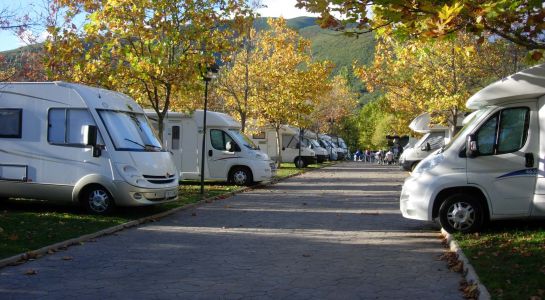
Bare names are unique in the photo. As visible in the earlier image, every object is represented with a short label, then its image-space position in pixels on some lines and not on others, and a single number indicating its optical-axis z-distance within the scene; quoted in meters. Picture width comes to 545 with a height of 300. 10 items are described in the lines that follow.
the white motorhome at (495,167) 9.45
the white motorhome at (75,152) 11.84
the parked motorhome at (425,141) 28.80
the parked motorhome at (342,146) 66.23
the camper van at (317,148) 43.26
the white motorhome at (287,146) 38.12
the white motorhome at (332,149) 55.78
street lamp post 16.84
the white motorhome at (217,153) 20.64
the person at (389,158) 52.75
